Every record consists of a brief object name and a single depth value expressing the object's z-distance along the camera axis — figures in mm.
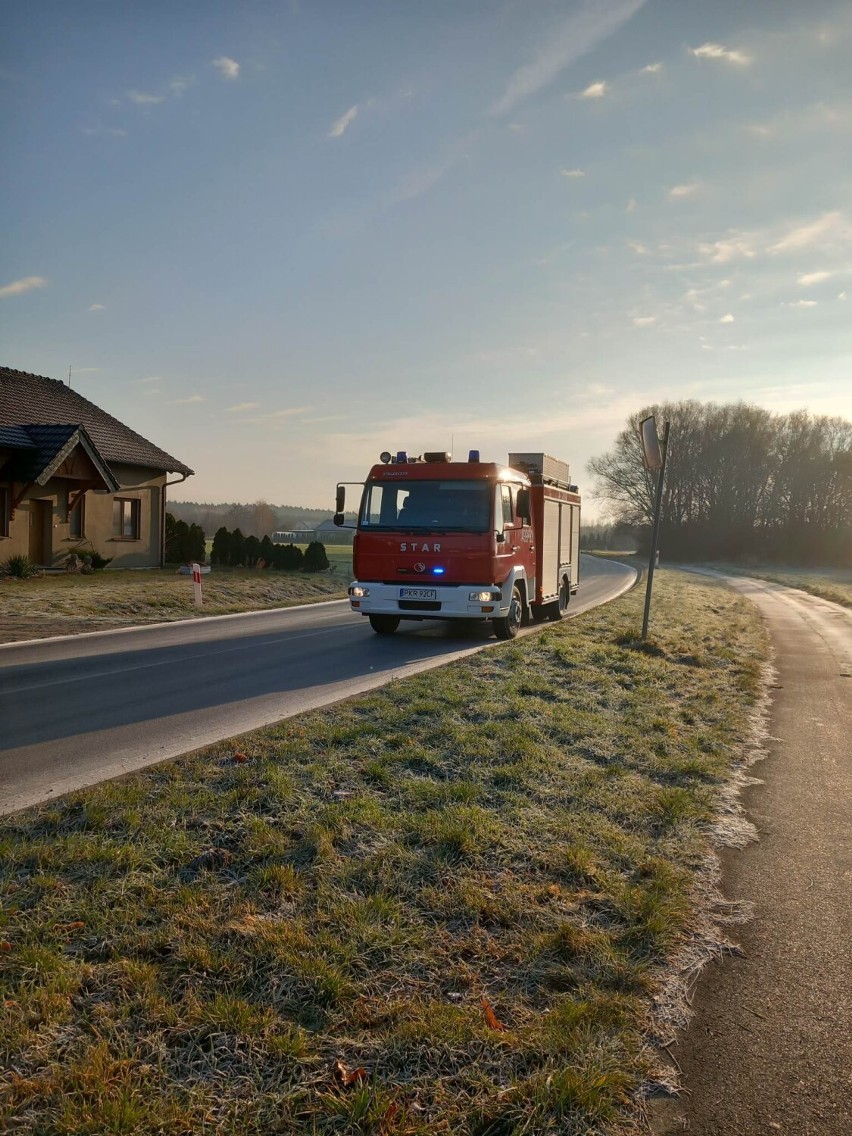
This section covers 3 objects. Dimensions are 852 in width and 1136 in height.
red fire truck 12672
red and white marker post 18125
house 22094
